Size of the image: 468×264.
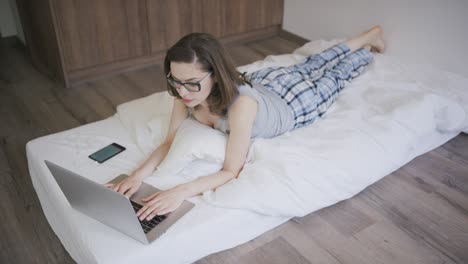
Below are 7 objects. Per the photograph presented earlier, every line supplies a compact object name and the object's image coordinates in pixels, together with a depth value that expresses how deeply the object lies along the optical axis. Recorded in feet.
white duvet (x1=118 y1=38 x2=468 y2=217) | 5.20
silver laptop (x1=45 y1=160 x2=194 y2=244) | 4.04
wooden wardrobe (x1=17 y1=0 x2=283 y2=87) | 8.85
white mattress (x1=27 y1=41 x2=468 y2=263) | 4.65
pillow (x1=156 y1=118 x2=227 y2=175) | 5.31
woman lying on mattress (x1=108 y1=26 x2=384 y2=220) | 4.68
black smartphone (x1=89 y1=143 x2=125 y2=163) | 5.77
